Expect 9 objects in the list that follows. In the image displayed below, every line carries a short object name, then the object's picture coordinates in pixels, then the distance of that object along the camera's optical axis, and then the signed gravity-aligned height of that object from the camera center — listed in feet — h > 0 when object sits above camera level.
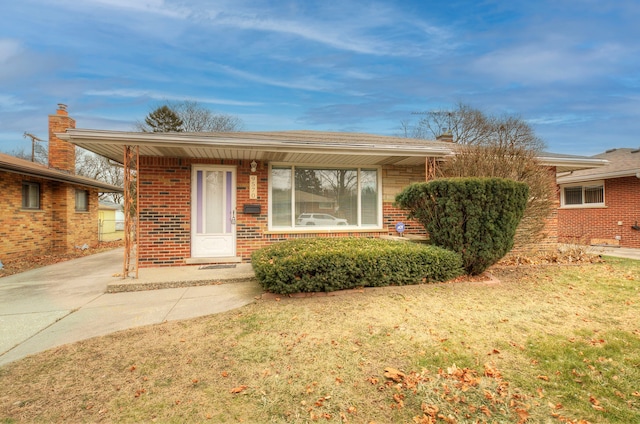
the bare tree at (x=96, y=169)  102.06 +16.55
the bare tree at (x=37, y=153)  84.65 +19.28
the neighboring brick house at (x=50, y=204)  29.78 +1.52
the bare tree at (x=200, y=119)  94.73 +30.30
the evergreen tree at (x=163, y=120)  90.74 +28.75
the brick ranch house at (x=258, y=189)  21.45 +2.14
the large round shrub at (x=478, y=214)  17.67 +0.02
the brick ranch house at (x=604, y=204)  36.42 +1.25
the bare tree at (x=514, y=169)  20.51 +3.14
